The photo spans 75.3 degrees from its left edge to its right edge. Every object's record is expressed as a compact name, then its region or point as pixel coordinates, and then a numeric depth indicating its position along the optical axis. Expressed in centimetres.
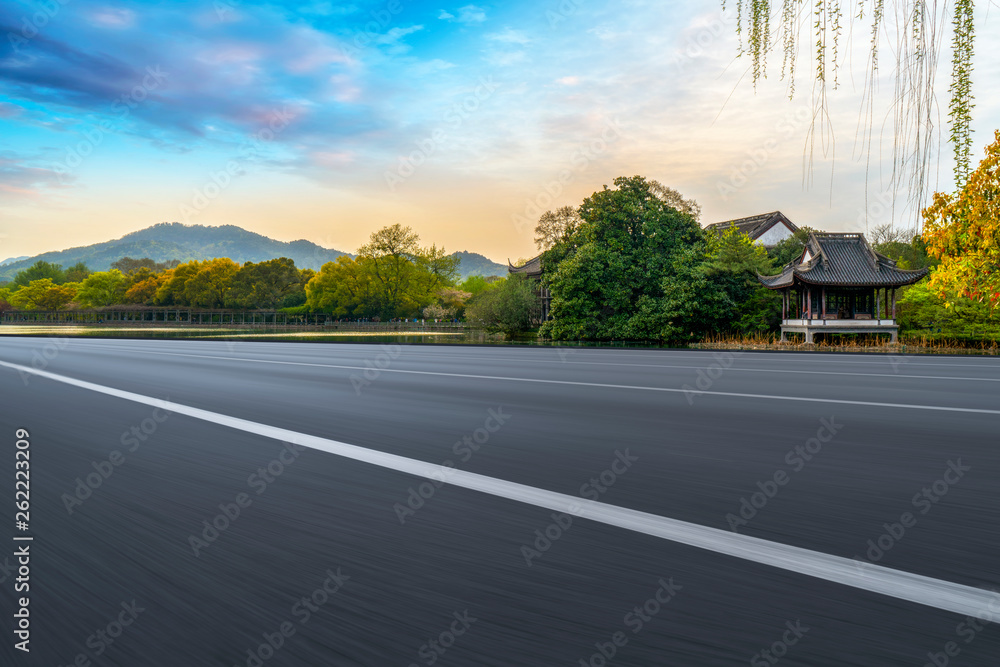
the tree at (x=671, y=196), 5926
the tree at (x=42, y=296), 15775
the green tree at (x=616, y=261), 3738
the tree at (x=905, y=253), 5012
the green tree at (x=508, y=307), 4953
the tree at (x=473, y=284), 13750
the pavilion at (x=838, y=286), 3478
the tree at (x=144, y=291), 14112
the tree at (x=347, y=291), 10244
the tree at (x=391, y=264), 10244
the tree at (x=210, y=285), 12319
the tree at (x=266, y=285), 11794
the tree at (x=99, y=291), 15288
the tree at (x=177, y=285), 12988
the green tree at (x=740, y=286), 3507
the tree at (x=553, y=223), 6656
